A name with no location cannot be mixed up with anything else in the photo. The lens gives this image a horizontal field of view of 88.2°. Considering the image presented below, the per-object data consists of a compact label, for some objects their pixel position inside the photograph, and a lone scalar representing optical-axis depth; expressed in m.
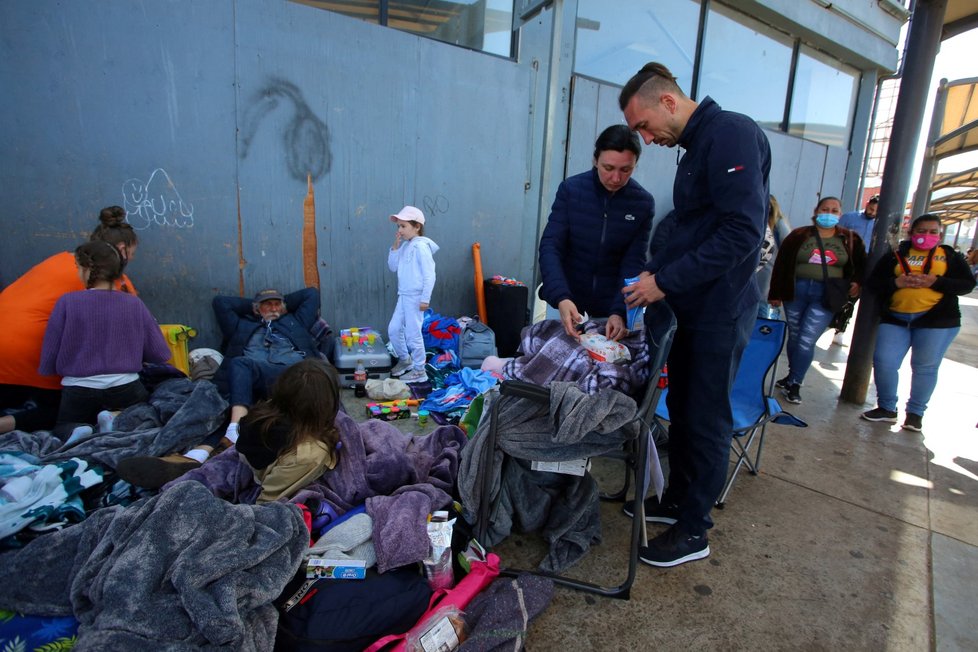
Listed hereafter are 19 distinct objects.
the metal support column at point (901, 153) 4.44
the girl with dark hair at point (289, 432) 2.28
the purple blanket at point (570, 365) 2.12
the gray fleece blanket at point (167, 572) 1.56
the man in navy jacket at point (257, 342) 3.51
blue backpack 5.18
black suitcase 5.75
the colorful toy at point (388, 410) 3.94
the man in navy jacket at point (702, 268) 2.03
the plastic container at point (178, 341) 4.05
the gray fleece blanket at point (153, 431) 2.73
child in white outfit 4.86
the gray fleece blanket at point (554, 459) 1.93
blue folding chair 3.02
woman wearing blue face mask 4.52
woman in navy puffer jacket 2.71
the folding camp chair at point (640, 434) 1.95
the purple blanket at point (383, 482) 2.03
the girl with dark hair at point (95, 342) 2.94
